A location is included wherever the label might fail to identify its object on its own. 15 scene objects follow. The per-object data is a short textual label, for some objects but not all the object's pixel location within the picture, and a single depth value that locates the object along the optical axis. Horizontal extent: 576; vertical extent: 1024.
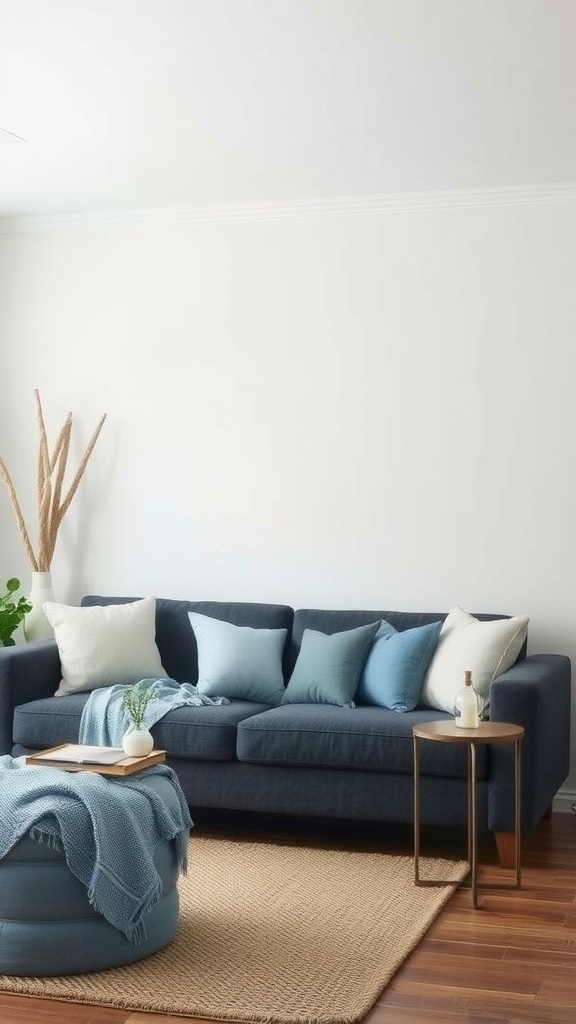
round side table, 4.14
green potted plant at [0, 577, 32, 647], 5.88
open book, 3.82
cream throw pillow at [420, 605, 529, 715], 4.95
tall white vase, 6.04
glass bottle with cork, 4.30
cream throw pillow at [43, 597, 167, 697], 5.48
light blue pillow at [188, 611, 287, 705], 5.33
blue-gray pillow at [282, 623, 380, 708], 5.16
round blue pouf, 3.37
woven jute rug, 3.24
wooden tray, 3.76
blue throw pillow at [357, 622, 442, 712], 5.04
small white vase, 3.91
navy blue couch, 4.54
